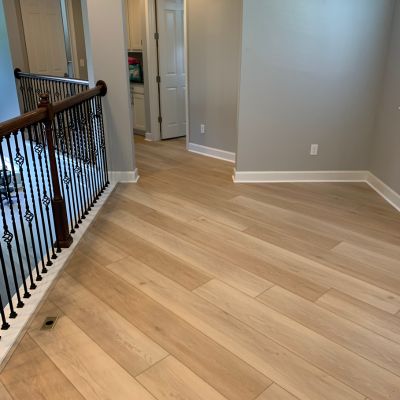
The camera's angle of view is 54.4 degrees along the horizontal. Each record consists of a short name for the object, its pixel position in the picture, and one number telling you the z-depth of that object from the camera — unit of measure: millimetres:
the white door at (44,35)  6320
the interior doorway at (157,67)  5711
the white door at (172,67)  5758
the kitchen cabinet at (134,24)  6004
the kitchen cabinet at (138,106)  6383
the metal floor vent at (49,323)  2068
